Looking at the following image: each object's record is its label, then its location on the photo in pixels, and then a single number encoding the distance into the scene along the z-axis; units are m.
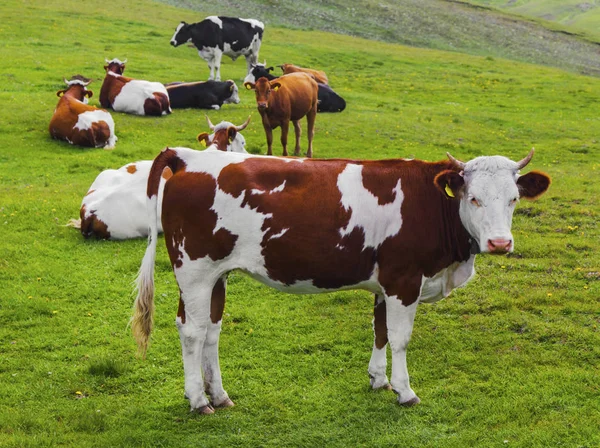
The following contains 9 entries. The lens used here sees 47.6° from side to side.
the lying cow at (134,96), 21.98
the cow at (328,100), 24.22
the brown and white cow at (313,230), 6.82
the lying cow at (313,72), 26.48
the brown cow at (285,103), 17.89
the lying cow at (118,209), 12.20
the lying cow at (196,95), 23.34
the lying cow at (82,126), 18.67
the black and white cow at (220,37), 29.12
